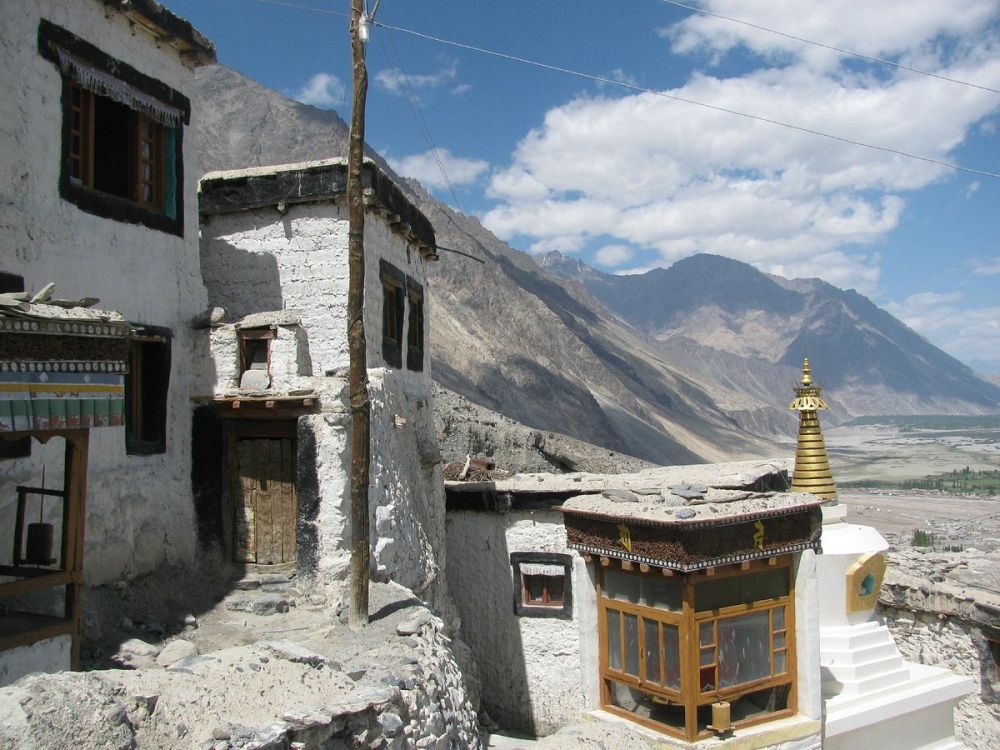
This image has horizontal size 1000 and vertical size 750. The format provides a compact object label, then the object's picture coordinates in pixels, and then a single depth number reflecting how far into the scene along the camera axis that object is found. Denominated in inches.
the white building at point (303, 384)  359.3
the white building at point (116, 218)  302.8
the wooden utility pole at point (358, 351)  325.7
